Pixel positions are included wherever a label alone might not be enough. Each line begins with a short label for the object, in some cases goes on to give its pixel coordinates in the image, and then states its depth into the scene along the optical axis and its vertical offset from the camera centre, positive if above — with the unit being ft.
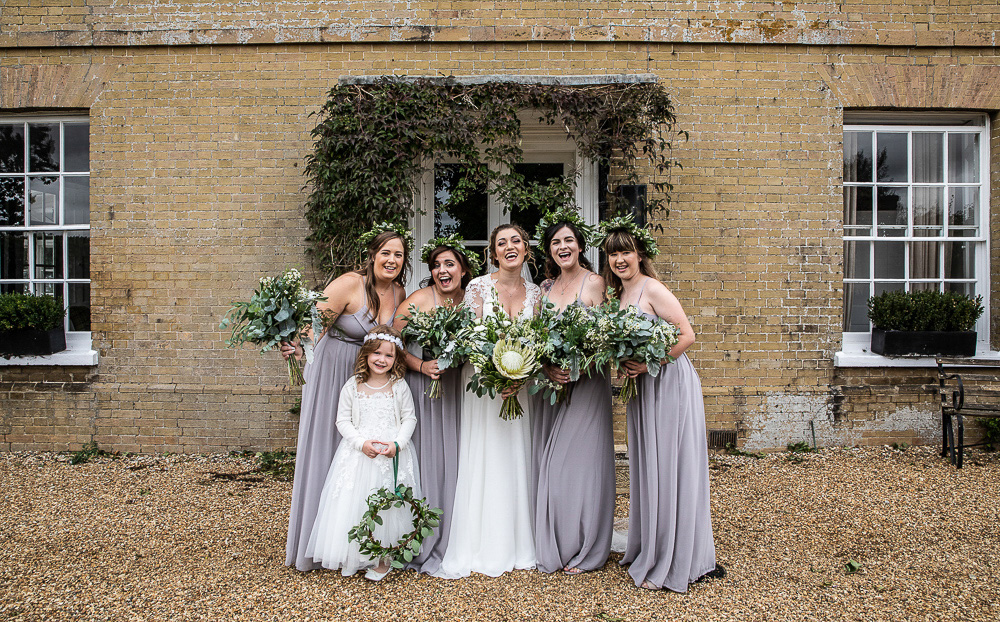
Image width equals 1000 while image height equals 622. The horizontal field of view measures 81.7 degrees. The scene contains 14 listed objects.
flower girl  10.53 -2.73
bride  10.90 -3.55
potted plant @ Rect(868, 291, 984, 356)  19.42 -0.59
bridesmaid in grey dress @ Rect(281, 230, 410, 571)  11.18 -1.16
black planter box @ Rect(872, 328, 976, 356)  19.48 -1.24
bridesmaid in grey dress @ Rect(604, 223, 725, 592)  10.36 -2.89
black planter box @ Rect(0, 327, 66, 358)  19.67 -1.22
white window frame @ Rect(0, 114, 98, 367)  20.79 +2.83
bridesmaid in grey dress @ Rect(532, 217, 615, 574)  10.85 -3.35
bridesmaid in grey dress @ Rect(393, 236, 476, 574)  11.20 -2.34
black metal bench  17.69 -2.98
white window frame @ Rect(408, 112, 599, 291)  20.29 +4.55
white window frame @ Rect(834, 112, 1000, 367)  20.77 +5.51
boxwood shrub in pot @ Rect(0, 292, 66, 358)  19.40 -0.63
